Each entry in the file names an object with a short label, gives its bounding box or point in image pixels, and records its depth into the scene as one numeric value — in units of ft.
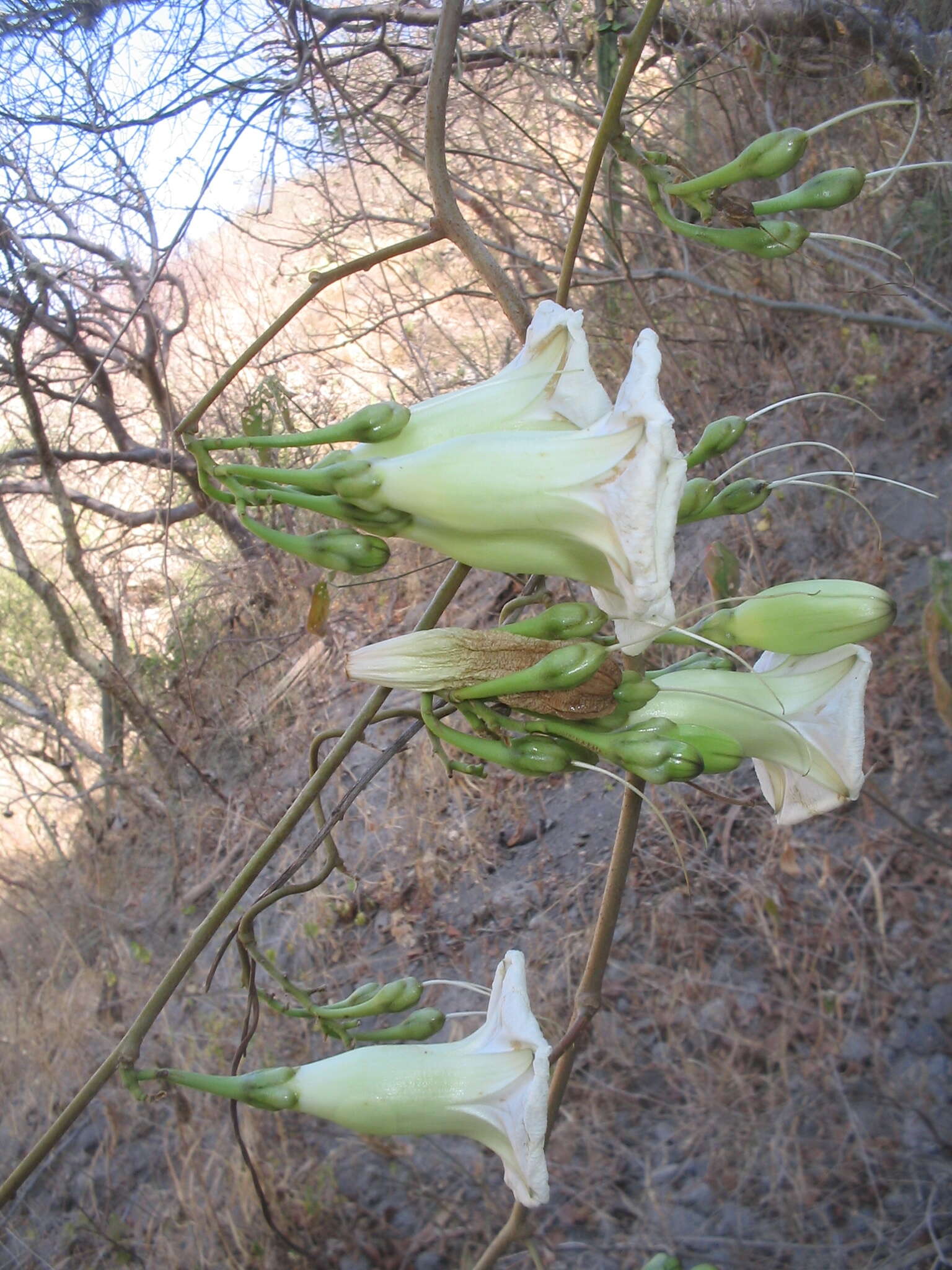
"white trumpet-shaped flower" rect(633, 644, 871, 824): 1.27
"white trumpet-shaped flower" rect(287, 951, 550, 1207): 1.23
